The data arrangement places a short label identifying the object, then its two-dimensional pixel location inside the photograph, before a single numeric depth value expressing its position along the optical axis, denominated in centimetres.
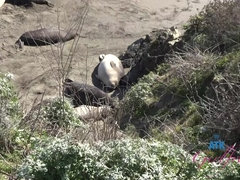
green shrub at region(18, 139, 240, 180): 437
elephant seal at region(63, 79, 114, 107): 1139
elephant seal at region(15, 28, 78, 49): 1404
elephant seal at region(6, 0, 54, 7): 1591
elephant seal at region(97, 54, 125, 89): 1302
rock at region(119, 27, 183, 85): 1207
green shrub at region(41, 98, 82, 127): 737
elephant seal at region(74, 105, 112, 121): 660
